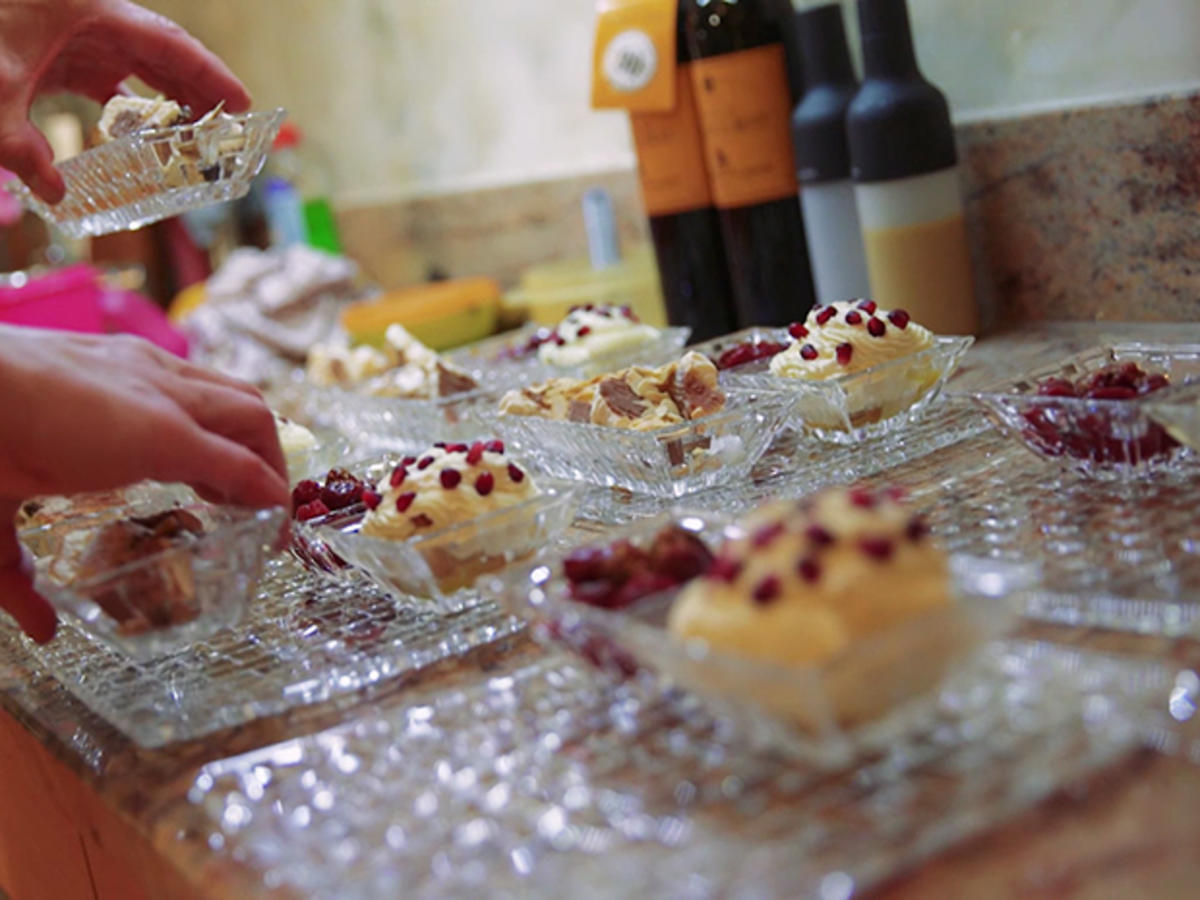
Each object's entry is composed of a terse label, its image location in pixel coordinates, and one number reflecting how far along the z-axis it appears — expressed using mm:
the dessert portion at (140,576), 1115
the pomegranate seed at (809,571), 775
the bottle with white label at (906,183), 1649
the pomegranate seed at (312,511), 1335
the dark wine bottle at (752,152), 1829
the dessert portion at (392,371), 1908
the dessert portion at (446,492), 1173
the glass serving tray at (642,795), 712
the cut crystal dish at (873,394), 1366
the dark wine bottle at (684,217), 1908
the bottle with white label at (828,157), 1746
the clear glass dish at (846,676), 744
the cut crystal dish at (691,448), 1339
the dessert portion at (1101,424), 1106
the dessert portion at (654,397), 1377
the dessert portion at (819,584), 767
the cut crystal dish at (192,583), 1112
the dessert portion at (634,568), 942
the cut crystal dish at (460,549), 1145
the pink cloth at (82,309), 2795
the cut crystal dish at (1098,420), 1105
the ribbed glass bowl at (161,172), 1468
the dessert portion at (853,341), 1368
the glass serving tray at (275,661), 1094
